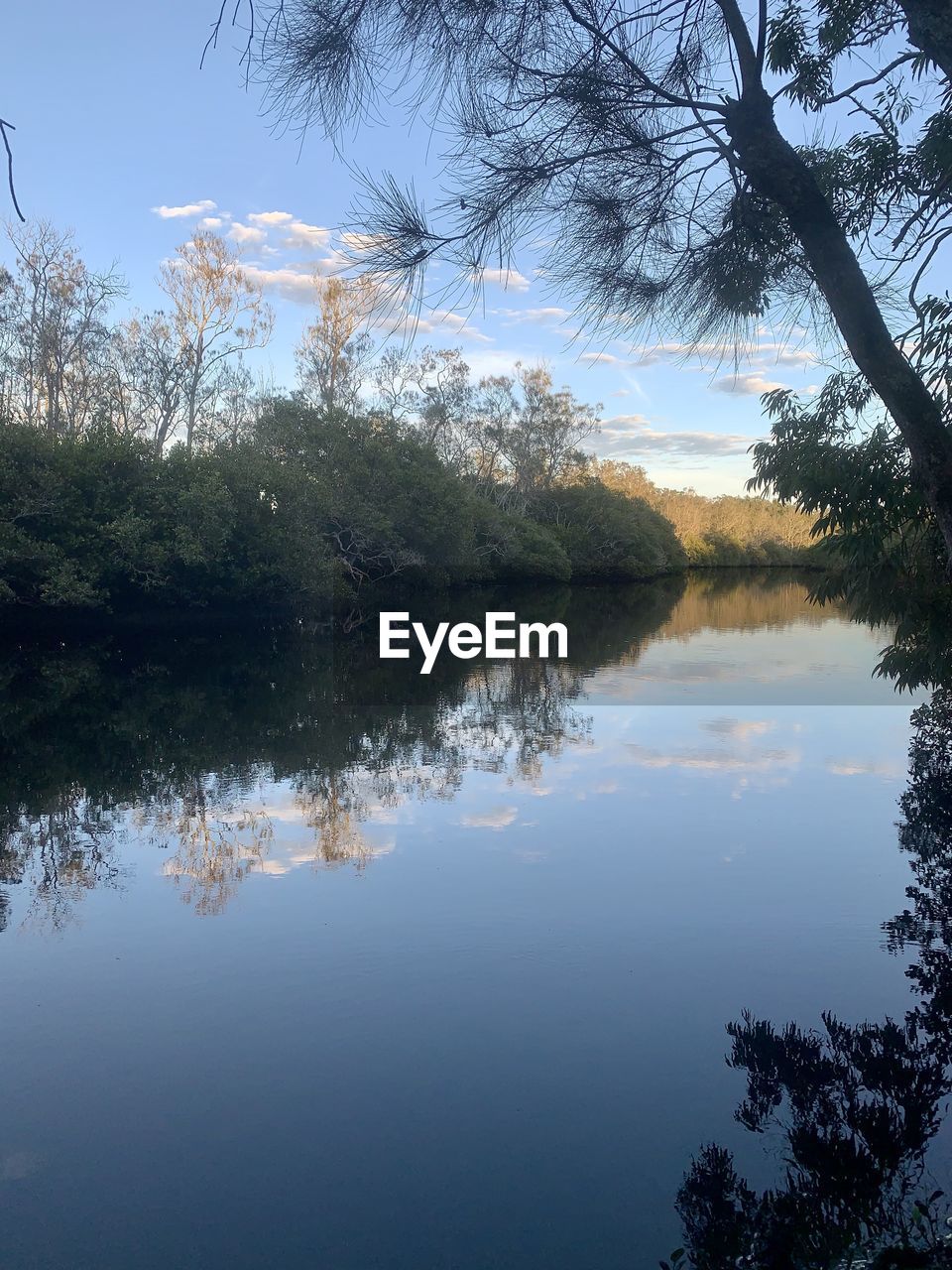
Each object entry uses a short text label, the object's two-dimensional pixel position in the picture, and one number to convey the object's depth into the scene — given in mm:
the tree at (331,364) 36438
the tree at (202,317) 31781
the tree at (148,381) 32281
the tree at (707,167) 3223
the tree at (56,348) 28922
